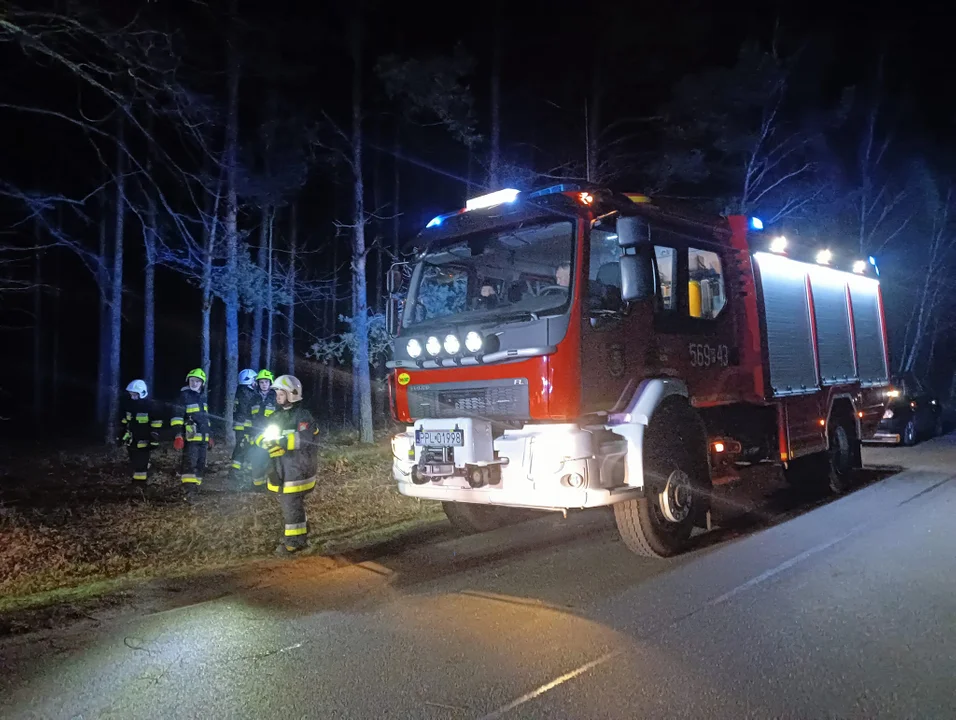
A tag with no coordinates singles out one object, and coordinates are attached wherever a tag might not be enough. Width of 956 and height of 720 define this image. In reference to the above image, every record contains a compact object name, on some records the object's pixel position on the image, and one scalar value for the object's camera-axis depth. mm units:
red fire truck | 5406
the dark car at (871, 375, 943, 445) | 14711
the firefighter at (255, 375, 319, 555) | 6539
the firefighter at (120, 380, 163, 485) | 9727
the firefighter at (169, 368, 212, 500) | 9469
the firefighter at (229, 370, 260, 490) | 9296
